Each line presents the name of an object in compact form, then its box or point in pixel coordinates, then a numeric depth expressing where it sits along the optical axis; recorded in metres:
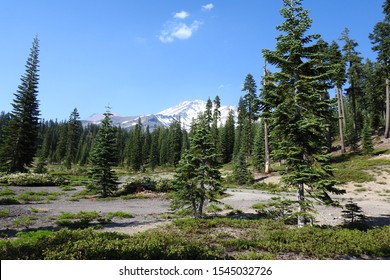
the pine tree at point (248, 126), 70.38
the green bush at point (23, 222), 13.46
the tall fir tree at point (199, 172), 14.98
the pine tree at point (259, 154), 46.31
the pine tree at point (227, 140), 80.75
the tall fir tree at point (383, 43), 34.99
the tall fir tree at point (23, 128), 40.34
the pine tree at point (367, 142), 36.16
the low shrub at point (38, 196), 22.98
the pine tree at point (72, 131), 88.39
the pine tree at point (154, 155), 89.19
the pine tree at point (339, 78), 40.97
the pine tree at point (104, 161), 27.20
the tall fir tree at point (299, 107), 11.92
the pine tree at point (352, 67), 43.16
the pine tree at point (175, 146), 88.88
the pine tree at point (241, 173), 36.31
